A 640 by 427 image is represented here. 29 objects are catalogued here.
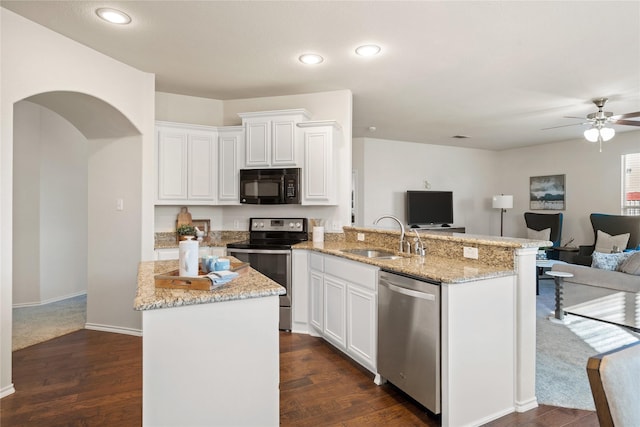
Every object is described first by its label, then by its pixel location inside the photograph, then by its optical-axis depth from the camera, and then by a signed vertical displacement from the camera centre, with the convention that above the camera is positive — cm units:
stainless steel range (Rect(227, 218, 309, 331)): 356 -52
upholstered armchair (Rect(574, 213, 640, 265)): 554 -31
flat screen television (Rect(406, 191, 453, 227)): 721 +4
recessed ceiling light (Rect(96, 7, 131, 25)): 239 +133
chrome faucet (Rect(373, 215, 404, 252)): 292 -25
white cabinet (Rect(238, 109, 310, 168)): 384 +78
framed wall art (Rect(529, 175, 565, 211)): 721 +38
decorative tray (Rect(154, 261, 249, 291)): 161 -34
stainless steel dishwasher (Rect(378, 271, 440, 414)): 200 -78
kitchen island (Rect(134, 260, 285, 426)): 146 -65
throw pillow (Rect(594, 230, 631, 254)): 557 -49
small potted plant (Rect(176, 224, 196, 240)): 392 -25
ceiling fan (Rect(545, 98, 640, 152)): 435 +112
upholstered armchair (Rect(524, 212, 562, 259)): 682 -30
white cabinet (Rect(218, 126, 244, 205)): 401 +53
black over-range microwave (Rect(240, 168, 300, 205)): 386 +25
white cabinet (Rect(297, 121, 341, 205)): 379 +51
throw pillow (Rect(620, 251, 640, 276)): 346 -54
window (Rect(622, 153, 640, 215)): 622 +48
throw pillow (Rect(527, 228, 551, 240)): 693 -47
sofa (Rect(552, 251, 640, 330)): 349 -82
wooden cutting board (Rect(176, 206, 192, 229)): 411 -10
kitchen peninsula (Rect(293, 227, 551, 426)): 197 -66
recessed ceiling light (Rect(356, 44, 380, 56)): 290 +134
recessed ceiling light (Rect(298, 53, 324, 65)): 307 +134
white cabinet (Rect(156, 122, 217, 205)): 377 +50
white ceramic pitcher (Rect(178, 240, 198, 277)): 169 -25
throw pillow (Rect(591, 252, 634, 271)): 374 -54
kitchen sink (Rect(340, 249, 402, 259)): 308 -39
